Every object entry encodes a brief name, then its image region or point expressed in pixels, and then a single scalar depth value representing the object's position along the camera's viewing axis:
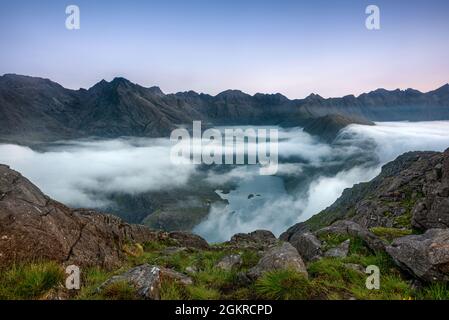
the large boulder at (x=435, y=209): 25.53
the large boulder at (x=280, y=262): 12.50
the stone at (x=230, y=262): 17.38
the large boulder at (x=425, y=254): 10.95
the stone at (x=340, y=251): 16.80
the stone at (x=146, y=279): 10.12
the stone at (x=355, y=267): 13.14
